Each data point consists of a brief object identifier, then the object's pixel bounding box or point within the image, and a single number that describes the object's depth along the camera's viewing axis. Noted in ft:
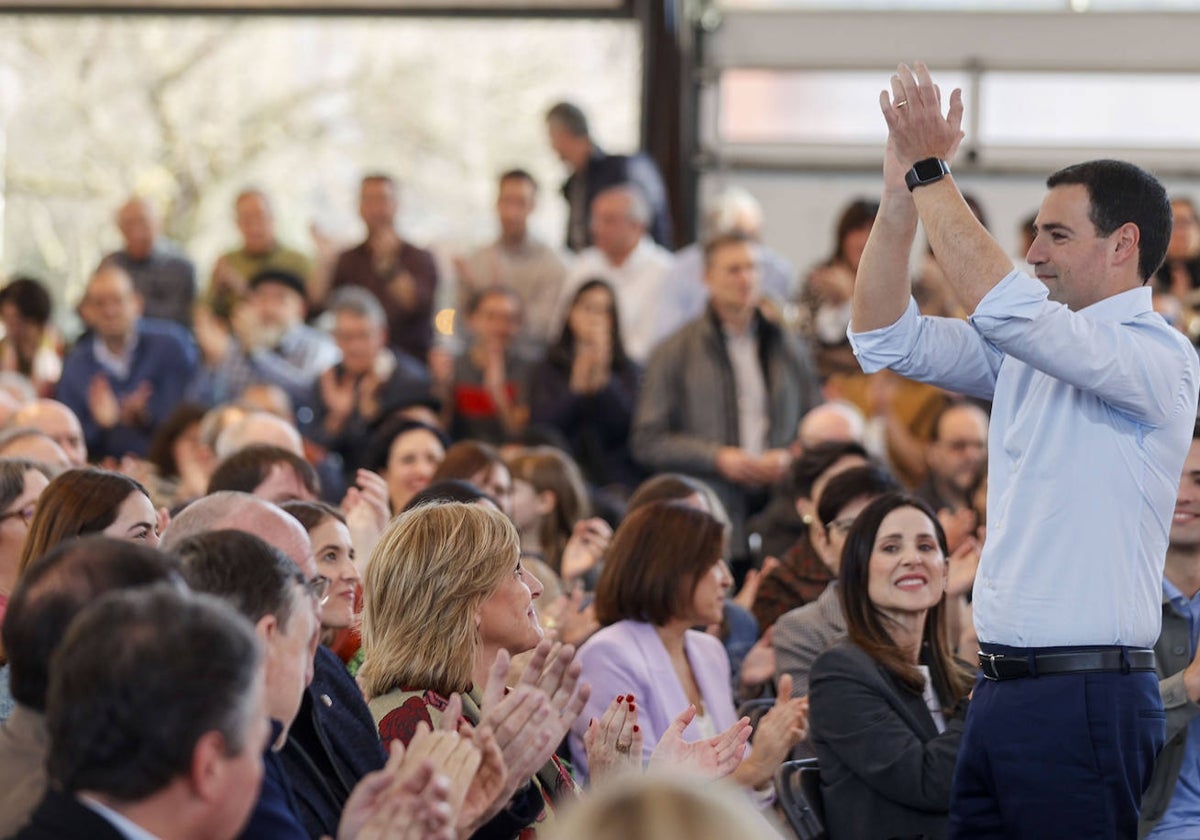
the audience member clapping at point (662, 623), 24.88
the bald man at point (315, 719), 17.30
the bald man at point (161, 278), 55.29
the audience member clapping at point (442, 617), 19.22
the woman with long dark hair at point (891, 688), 22.61
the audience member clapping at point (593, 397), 44.35
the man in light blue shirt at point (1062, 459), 17.95
